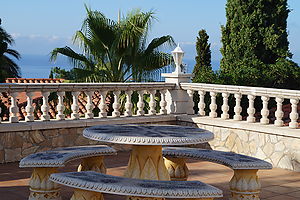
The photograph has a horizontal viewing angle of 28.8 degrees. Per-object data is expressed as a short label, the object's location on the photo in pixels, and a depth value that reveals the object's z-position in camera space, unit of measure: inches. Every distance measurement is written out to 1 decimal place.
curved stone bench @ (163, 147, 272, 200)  270.8
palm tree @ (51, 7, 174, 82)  523.8
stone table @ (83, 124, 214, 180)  239.9
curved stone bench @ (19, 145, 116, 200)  264.8
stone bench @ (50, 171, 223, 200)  218.1
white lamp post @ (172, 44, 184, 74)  468.4
